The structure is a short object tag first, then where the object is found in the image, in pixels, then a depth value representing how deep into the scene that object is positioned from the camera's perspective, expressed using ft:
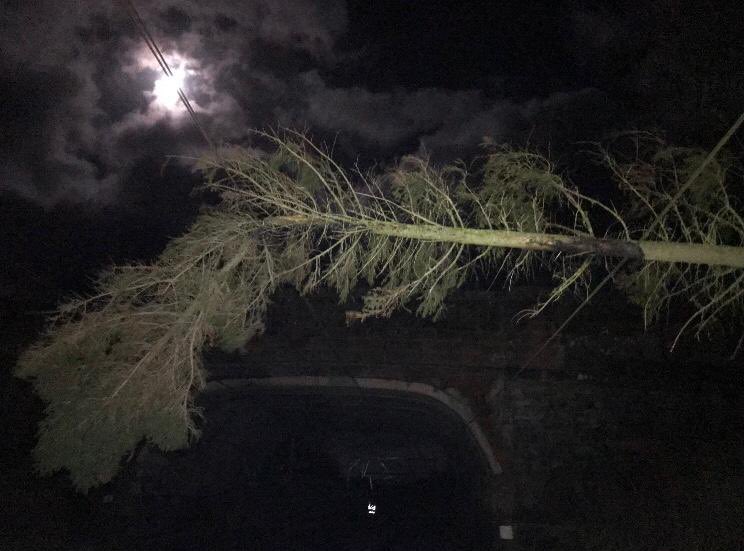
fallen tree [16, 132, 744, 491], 15.92
